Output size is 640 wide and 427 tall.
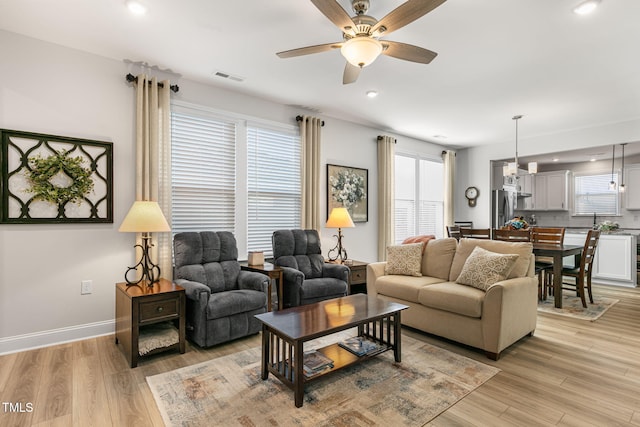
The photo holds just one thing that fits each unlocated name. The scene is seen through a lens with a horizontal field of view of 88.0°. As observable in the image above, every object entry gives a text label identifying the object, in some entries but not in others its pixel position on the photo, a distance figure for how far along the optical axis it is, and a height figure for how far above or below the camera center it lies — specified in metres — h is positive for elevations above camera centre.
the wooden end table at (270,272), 3.62 -0.65
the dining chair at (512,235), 4.31 -0.30
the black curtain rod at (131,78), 3.40 +1.40
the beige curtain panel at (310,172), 4.77 +0.60
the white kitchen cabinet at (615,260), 5.68 -0.83
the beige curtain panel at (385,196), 5.81 +0.30
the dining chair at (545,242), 4.56 -0.42
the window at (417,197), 6.42 +0.34
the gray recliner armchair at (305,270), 3.72 -0.70
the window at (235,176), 3.86 +0.48
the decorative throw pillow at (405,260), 3.75 -0.54
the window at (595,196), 7.55 +0.40
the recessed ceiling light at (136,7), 2.45 +1.56
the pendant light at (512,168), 5.26 +0.73
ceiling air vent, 3.68 +1.56
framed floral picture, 5.20 +0.38
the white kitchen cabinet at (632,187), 7.10 +0.55
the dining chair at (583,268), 4.30 -0.75
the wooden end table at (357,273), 4.36 -0.80
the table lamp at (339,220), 4.39 -0.09
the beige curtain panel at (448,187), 7.27 +0.57
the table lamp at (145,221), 2.83 -0.07
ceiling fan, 1.98 +1.22
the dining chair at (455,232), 5.79 -0.34
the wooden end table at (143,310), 2.68 -0.83
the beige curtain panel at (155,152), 3.46 +0.65
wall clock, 7.28 +0.40
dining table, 4.09 -0.52
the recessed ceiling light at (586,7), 2.40 +1.53
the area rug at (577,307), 4.02 -1.24
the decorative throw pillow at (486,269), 3.02 -0.52
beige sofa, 2.78 -0.79
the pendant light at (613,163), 6.75 +1.11
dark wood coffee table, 2.11 -0.77
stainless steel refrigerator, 7.05 +0.13
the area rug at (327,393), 1.99 -1.23
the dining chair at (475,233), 4.68 -0.30
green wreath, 2.98 +0.34
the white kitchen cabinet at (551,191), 8.11 +0.55
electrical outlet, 3.23 -0.72
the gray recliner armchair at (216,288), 2.98 -0.75
